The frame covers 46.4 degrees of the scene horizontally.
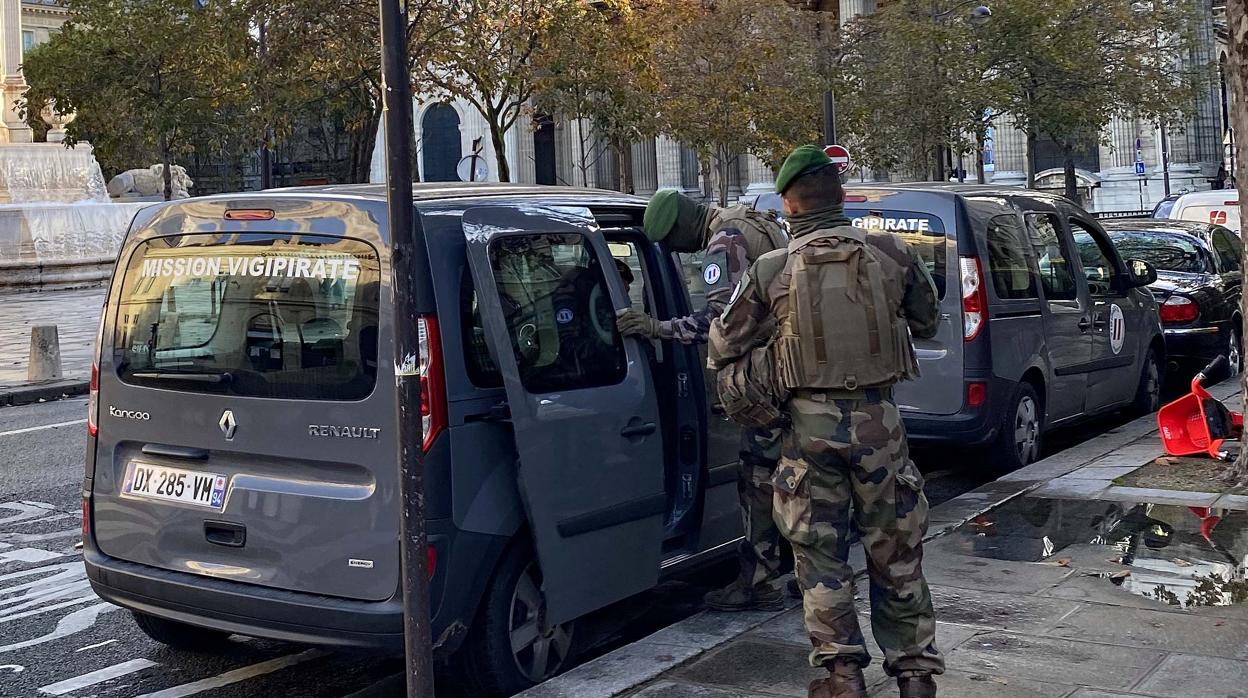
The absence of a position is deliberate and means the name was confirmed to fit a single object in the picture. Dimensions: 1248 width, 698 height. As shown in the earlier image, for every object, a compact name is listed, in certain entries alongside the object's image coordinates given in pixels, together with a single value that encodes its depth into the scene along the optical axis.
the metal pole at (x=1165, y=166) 49.16
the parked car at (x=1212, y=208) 18.06
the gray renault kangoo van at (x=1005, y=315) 8.80
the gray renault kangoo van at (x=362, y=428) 4.66
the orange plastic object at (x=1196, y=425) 8.94
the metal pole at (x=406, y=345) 3.61
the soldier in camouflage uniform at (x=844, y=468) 4.43
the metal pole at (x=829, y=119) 19.69
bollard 15.72
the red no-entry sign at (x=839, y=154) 17.61
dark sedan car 13.55
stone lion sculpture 44.83
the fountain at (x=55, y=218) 31.56
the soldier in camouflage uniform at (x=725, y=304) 5.47
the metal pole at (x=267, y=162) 21.76
